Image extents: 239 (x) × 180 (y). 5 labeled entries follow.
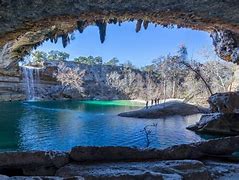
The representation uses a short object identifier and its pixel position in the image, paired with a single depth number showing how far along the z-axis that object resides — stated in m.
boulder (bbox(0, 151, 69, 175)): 2.63
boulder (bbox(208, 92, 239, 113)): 6.71
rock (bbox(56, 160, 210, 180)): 2.31
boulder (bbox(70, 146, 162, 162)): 2.78
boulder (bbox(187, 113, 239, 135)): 6.93
